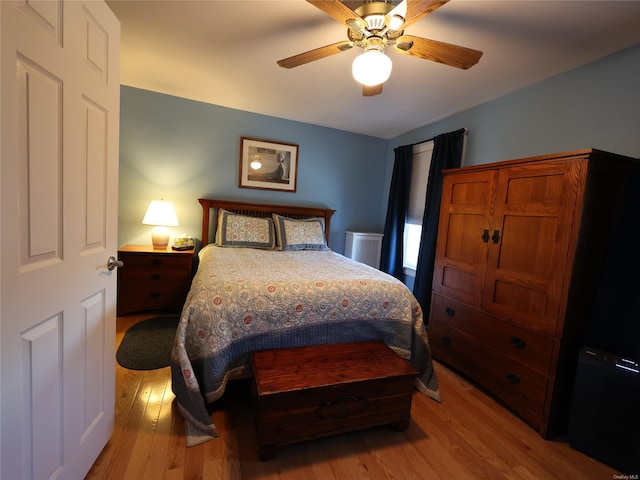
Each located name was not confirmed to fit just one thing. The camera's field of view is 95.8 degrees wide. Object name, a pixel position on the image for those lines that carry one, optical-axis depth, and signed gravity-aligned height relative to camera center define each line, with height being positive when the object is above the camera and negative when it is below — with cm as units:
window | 353 +22
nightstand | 291 -81
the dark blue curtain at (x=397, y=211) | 376 +10
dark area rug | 219 -122
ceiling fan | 137 +97
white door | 82 -13
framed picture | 362 +57
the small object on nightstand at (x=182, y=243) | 321 -46
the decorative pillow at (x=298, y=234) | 329 -26
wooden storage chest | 141 -91
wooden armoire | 160 -25
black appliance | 143 -90
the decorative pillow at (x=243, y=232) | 321 -28
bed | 158 -65
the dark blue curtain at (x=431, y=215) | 305 +8
